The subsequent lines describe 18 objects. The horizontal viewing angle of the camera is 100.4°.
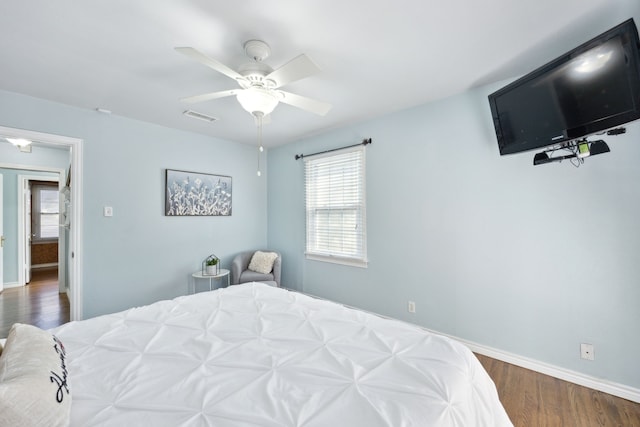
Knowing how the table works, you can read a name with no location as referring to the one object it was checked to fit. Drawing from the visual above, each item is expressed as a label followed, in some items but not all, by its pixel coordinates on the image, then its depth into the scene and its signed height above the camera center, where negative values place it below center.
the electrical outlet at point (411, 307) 2.91 -0.99
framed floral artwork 3.50 +0.36
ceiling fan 1.58 +0.89
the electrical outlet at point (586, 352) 2.02 -1.05
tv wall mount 1.74 +0.44
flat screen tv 1.41 +0.75
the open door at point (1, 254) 4.41 -0.53
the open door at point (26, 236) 4.88 -0.27
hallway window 6.32 +0.22
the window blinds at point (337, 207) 3.39 +0.14
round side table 3.44 -0.75
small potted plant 3.49 -0.63
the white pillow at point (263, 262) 3.83 -0.63
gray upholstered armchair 3.65 -0.78
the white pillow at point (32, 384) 0.74 -0.51
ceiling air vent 2.98 +1.20
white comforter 0.90 -0.66
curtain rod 3.25 +0.93
